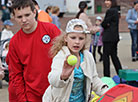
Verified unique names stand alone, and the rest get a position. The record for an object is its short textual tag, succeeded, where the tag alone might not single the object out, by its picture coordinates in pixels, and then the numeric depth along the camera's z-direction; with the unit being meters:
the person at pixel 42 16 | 9.01
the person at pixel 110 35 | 9.59
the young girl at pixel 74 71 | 3.89
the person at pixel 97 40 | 12.94
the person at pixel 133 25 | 13.19
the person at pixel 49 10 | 11.59
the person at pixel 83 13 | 10.39
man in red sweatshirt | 4.51
